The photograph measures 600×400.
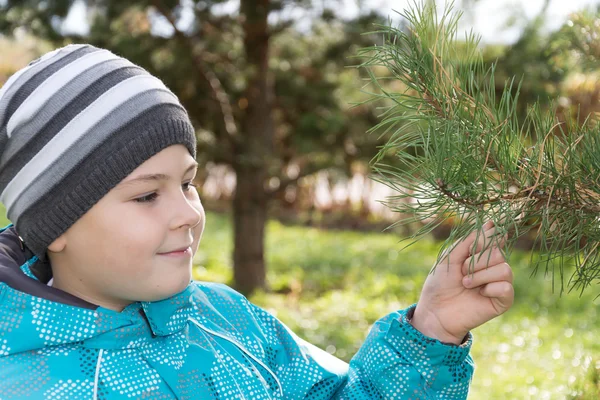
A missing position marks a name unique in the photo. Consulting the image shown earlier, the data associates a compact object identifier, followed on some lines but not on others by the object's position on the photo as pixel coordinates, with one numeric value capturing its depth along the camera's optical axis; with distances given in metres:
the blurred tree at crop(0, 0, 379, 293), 4.11
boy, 1.11
